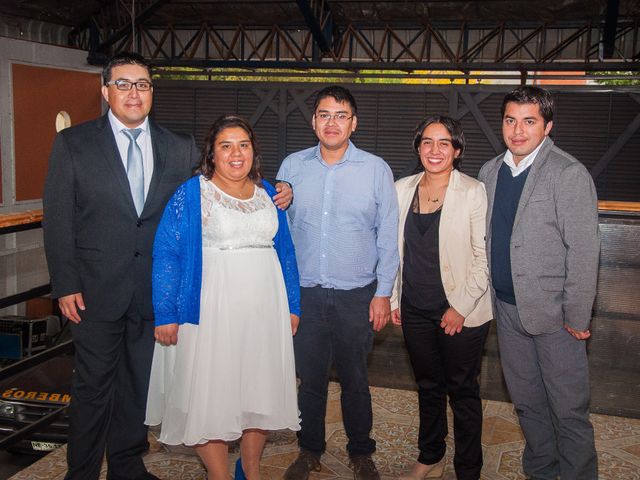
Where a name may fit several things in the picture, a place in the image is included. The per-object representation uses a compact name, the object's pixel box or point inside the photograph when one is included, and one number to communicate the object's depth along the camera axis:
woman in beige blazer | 2.52
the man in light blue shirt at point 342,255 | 2.67
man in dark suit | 2.35
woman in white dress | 2.33
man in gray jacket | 2.38
